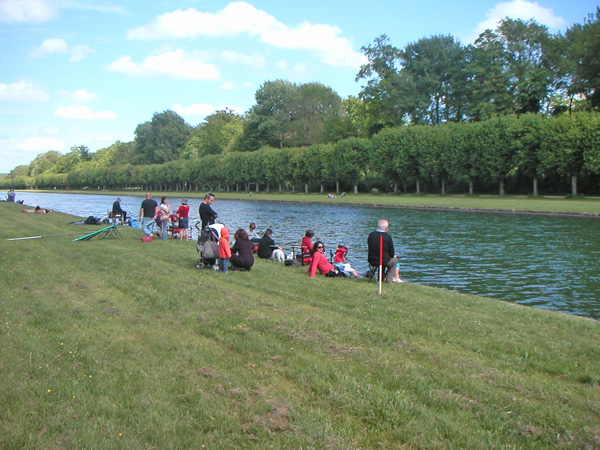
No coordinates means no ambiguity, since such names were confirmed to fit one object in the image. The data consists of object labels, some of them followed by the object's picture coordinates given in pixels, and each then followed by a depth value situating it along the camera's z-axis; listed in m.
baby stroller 14.59
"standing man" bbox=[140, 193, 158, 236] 22.86
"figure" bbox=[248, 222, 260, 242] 21.03
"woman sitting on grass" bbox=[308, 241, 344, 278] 14.52
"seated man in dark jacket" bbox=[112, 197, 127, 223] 32.57
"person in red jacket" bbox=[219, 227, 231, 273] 14.12
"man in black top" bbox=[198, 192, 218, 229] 19.20
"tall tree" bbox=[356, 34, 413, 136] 94.12
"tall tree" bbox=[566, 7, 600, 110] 65.56
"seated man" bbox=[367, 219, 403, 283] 13.81
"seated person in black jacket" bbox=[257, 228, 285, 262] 18.62
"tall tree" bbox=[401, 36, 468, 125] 88.56
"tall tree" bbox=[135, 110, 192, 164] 172.12
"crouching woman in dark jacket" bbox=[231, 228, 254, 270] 14.47
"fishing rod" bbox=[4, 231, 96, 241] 21.33
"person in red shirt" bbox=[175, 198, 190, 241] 24.45
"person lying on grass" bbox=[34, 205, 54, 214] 44.18
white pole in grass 12.57
